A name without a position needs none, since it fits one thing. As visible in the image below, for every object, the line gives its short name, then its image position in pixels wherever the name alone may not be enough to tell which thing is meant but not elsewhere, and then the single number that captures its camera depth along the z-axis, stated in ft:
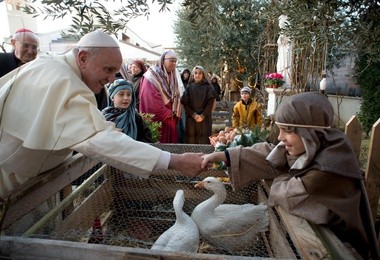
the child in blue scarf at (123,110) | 11.39
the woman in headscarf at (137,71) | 18.31
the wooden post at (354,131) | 8.34
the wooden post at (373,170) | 7.89
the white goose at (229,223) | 6.29
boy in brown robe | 5.00
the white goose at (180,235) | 5.53
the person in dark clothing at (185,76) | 24.76
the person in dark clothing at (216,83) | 35.93
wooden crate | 3.39
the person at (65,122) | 4.65
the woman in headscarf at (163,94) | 16.67
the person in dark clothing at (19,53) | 11.88
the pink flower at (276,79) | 23.20
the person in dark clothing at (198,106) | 19.83
